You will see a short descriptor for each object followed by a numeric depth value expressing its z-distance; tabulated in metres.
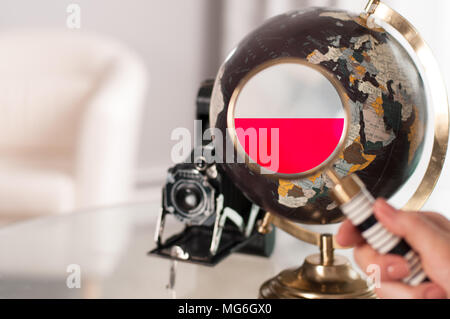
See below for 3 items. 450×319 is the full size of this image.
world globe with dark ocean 0.79
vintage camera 1.02
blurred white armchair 1.97
